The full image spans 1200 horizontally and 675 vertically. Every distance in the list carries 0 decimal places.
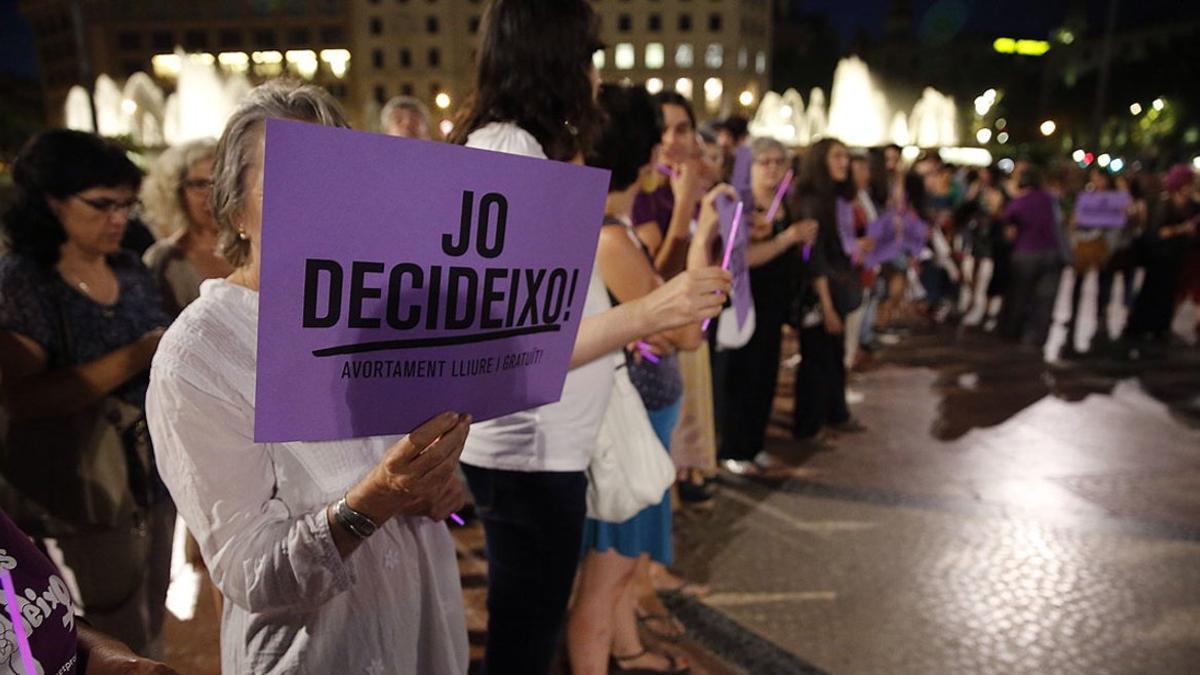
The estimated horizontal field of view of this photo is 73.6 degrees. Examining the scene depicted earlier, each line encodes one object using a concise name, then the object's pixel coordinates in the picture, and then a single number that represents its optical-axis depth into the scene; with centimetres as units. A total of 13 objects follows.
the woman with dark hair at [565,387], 181
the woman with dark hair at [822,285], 523
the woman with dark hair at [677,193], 285
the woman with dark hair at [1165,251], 913
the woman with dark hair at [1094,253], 952
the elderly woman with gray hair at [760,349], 474
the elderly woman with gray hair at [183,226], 301
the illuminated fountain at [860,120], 2619
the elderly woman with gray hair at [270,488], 123
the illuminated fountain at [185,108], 2231
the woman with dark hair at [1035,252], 838
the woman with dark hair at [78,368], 209
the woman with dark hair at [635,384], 213
